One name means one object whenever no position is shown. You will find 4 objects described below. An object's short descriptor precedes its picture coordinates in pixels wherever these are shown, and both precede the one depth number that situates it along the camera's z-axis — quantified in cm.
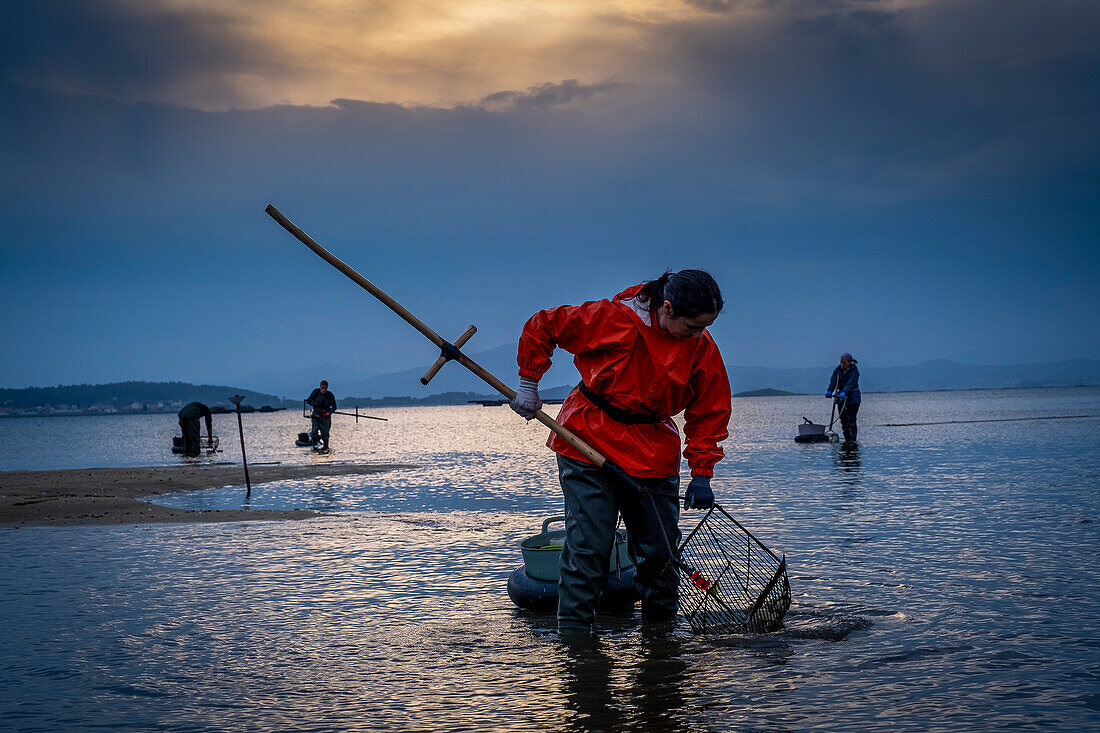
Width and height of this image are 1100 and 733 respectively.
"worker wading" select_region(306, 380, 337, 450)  2386
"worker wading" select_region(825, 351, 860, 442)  1986
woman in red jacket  445
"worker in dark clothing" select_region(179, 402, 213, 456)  2416
